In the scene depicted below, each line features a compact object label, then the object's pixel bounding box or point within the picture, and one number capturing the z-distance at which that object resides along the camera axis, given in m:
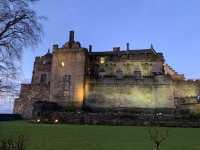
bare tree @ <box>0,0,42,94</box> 15.98
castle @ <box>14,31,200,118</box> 58.16
